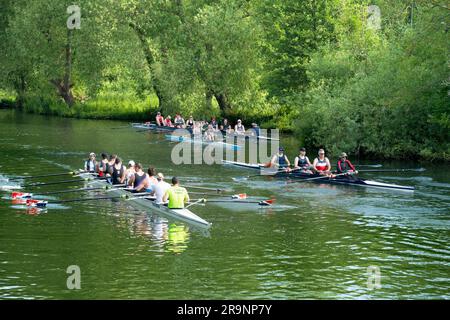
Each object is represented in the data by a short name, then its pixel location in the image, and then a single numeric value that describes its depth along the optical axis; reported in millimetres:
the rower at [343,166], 33906
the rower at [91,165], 35344
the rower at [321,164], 35094
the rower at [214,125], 56969
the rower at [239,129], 54938
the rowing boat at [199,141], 50312
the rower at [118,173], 32219
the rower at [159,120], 62378
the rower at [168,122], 60669
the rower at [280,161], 36875
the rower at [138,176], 29781
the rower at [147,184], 29328
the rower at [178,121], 59903
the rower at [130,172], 30797
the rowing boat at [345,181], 32281
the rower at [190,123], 58028
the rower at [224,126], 56438
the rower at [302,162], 35706
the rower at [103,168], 33694
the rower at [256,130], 53606
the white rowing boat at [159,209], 24609
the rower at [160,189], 27094
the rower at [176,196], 25797
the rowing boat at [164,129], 53469
